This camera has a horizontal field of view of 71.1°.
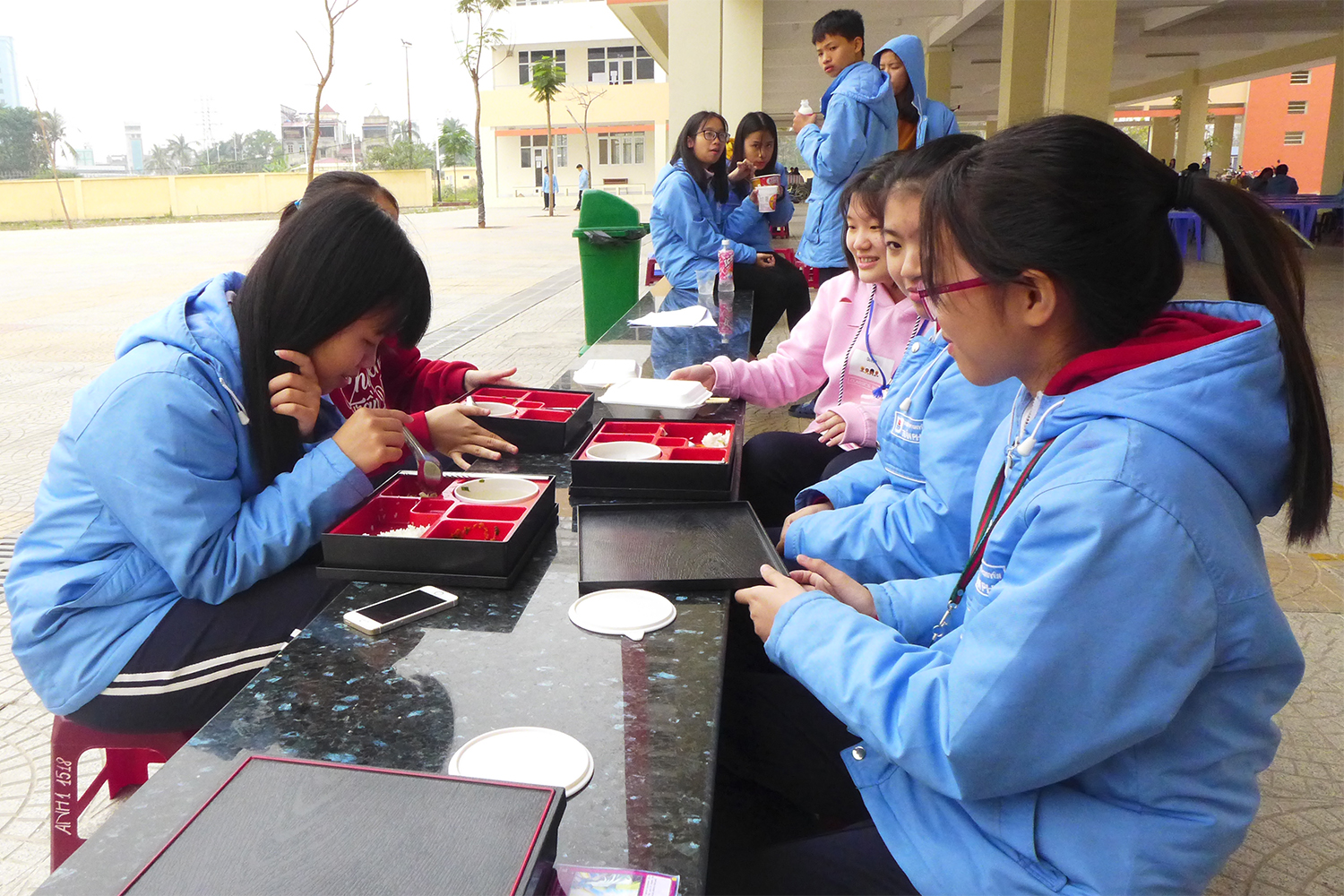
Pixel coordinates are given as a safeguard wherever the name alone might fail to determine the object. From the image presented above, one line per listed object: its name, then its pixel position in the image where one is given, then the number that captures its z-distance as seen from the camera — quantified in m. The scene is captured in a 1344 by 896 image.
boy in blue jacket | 4.70
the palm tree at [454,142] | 42.28
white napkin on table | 3.57
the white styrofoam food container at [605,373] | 2.60
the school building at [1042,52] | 9.06
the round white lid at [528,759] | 0.89
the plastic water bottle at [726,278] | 4.16
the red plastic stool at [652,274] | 6.43
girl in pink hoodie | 2.43
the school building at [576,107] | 39.53
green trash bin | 5.99
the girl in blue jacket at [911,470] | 1.60
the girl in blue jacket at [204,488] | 1.34
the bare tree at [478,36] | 24.72
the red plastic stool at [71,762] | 1.44
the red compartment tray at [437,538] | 1.29
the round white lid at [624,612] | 1.17
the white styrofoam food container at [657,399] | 2.17
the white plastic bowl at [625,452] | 1.76
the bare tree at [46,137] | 24.08
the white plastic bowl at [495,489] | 1.58
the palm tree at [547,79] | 28.38
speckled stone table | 0.82
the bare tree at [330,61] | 14.83
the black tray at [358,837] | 0.68
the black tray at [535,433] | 1.96
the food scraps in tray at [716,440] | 1.86
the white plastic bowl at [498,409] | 2.10
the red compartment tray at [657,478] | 1.63
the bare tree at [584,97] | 37.91
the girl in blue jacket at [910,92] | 5.11
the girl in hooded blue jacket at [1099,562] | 0.84
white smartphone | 1.17
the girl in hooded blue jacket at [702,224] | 5.01
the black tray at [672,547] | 1.28
